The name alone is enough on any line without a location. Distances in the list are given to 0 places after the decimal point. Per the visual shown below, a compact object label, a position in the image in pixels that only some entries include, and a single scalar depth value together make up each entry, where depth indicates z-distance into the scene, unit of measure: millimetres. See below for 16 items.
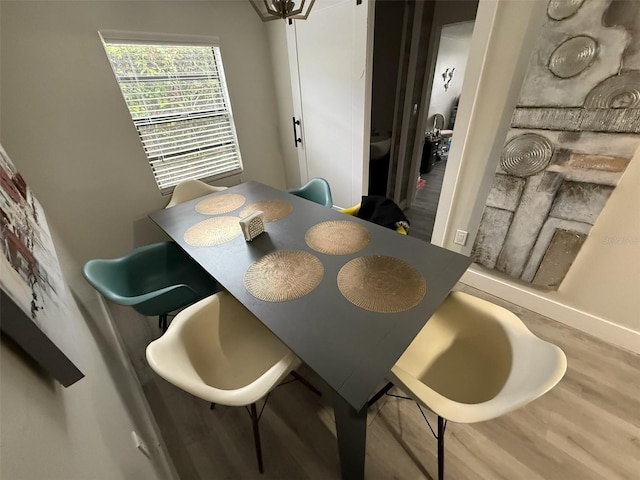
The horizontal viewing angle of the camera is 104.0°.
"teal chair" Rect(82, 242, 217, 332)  1217
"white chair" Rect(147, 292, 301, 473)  761
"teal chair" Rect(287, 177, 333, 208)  2166
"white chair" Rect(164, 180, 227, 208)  2176
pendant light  1075
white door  1985
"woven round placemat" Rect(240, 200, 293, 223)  1575
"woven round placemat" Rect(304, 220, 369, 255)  1229
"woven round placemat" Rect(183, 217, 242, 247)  1364
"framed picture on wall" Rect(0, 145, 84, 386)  418
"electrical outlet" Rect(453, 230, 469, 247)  1982
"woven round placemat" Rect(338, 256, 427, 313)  922
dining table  769
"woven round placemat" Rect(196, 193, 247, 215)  1719
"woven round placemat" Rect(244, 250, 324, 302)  994
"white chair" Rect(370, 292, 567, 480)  677
